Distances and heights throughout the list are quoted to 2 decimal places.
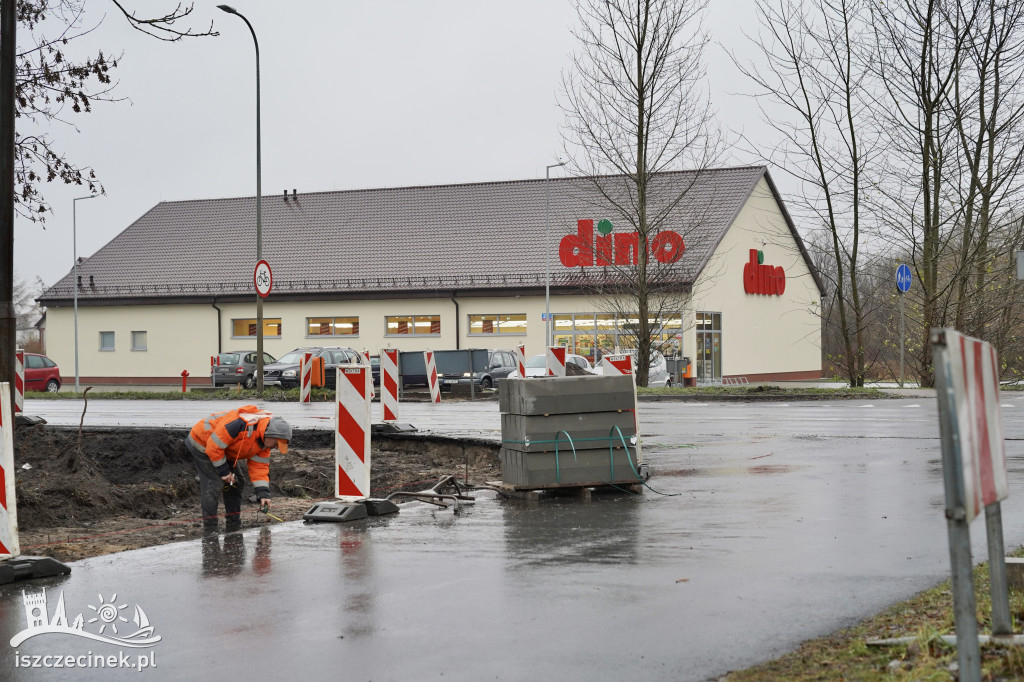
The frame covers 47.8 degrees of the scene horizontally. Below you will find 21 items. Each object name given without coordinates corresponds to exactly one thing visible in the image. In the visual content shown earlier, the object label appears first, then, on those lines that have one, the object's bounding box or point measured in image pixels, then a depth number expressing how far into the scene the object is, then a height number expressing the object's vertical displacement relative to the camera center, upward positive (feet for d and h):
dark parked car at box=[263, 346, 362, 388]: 128.42 +2.36
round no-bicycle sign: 98.43 +9.34
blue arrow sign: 101.45 +8.25
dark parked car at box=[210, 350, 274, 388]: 143.13 +2.33
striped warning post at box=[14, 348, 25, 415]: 65.47 +0.48
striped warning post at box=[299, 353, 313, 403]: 99.50 +0.66
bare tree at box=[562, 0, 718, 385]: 108.06 +24.61
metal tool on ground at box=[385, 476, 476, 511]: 36.65 -3.62
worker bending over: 32.53 -1.79
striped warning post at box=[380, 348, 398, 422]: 60.75 -0.52
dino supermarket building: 153.38 +14.50
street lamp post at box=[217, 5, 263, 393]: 103.50 +7.21
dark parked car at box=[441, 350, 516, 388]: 126.11 +1.40
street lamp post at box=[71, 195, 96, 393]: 162.09 +23.52
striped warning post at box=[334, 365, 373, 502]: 34.37 -1.53
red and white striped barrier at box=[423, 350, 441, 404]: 102.47 +0.53
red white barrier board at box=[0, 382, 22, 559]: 25.03 -2.09
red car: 147.33 +2.47
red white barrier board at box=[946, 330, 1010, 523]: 13.67 -0.65
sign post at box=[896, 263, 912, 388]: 101.45 +8.16
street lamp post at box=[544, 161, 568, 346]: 143.95 +11.69
